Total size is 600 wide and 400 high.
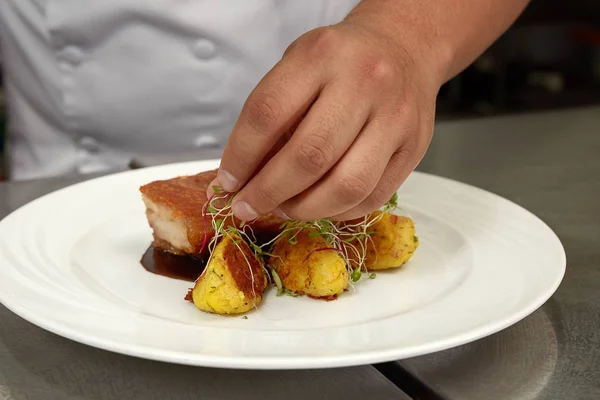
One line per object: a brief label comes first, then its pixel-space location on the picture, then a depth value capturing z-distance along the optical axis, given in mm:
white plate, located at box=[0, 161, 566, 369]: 423
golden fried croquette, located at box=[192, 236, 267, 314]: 479
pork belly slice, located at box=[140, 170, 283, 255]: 561
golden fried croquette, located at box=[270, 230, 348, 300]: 505
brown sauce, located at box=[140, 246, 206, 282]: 544
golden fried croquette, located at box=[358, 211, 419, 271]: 539
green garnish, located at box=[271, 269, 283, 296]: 516
